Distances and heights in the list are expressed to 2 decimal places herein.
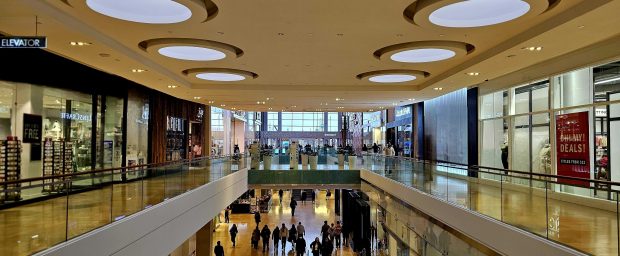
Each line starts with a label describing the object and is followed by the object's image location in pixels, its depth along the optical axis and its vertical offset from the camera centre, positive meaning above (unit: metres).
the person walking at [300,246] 17.88 -4.09
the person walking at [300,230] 18.84 -3.68
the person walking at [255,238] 19.34 -4.10
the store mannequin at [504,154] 14.97 -0.47
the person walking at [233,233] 19.53 -3.93
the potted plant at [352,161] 21.02 -0.99
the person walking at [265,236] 19.16 -3.98
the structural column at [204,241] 16.81 -3.69
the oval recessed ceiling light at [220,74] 13.33 +1.91
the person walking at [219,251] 16.38 -3.92
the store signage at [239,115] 35.96 +1.91
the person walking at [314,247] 17.40 -4.12
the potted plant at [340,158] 21.98 -0.90
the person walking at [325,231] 19.07 -3.80
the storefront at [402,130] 26.45 +0.57
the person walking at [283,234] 19.14 -3.88
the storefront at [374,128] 36.81 +1.01
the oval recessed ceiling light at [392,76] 13.55 +1.90
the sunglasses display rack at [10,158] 9.59 -0.41
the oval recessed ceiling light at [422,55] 10.62 +1.99
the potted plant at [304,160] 22.06 -1.03
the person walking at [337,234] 20.95 -4.28
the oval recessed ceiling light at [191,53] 10.48 +2.00
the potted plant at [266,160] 20.74 -0.95
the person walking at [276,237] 19.19 -4.04
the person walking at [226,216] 25.44 -4.20
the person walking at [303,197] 34.93 -4.34
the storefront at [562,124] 9.69 +0.38
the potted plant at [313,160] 21.08 -1.00
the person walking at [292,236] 19.64 -4.11
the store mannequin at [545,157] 12.14 -0.46
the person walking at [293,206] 27.44 -3.92
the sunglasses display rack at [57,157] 11.29 -0.45
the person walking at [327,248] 17.73 -4.16
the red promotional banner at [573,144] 10.49 -0.10
